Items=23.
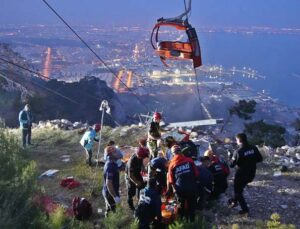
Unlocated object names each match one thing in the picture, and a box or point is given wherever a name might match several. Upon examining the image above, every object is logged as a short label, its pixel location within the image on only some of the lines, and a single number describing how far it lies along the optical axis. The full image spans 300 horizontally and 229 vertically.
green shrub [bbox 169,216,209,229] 8.82
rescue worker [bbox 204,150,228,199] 10.36
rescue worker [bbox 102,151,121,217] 9.33
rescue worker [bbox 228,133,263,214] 9.48
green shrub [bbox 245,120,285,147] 25.27
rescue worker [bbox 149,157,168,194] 9.27
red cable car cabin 10.94
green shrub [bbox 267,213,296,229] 8.26
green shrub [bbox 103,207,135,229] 9.70
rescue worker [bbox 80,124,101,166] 14.28
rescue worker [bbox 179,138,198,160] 10.98
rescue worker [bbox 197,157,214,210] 9.60
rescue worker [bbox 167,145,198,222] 8.85
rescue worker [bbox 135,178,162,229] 8.36
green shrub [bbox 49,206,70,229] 9.43
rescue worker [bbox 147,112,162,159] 11.80
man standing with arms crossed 16.86
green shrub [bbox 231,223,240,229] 9.30
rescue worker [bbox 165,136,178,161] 10.57
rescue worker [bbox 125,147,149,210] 9.62
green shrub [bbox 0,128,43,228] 8.30
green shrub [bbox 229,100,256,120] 31.16
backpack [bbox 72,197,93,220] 10.59
